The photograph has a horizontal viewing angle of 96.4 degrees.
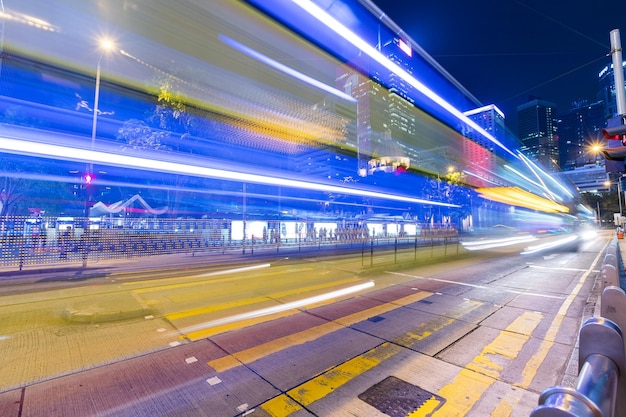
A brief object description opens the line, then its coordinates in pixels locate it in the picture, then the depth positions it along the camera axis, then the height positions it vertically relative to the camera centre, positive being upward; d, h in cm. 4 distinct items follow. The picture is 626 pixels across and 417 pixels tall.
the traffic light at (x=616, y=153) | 419 +105
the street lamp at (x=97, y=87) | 1319 +706
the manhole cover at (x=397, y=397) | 280 -186
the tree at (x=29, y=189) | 1609 +262
